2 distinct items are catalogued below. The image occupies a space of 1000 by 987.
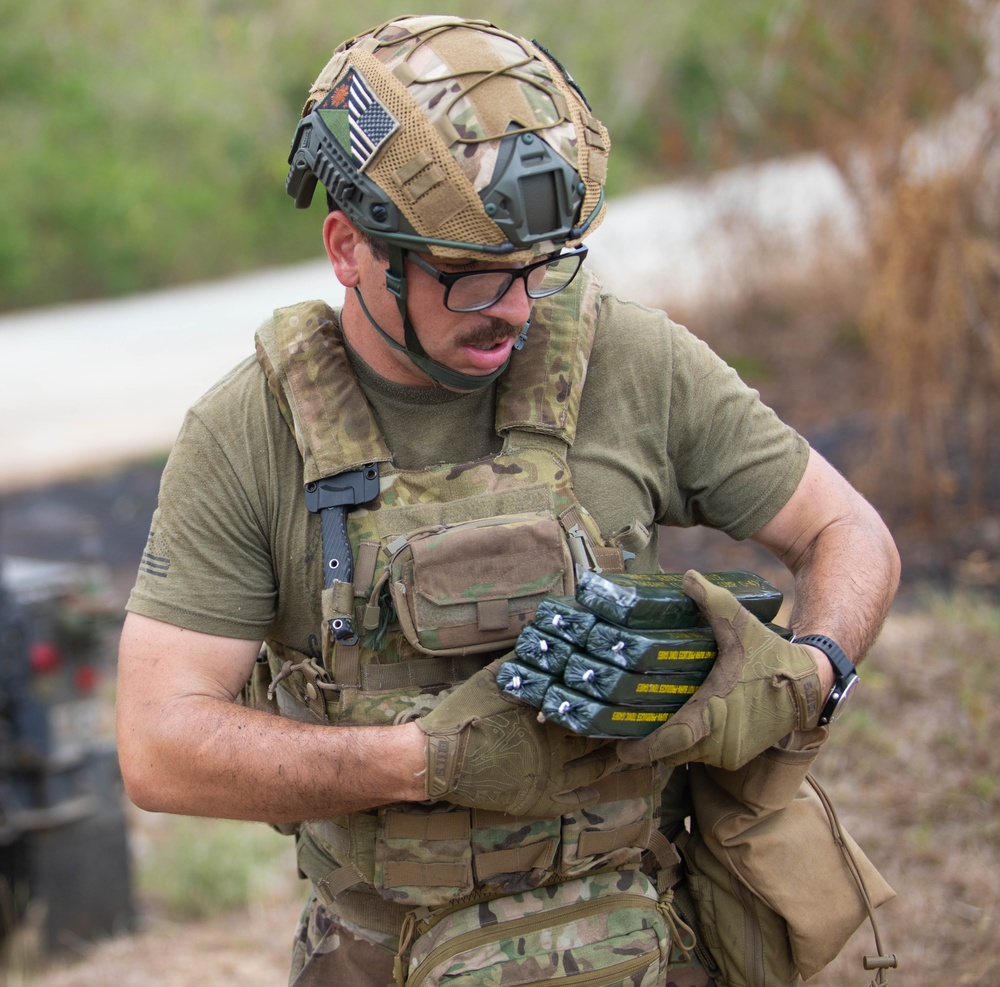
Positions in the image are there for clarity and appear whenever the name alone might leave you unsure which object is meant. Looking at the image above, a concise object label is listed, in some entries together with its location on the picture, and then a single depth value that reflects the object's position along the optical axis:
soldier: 2.04
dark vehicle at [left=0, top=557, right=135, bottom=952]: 4.50
